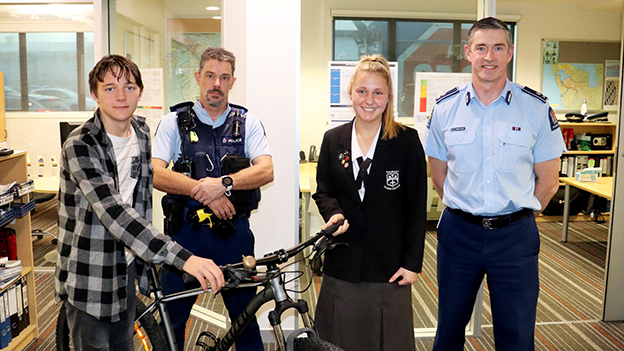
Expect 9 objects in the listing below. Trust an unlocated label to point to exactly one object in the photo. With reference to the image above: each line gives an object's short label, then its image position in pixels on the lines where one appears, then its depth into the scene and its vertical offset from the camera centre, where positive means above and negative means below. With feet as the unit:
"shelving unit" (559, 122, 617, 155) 24.31 -0.16
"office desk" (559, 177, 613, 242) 17.90 -2.18
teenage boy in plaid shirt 5.58 -1.12
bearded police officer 7.84 -0.90
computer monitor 16.05 -0.33
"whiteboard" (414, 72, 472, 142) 10.86 +0.76
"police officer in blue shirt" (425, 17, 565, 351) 7.48 -0.94
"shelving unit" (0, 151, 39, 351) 10.38 -2.61
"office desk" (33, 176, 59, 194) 15.92 -2.20
